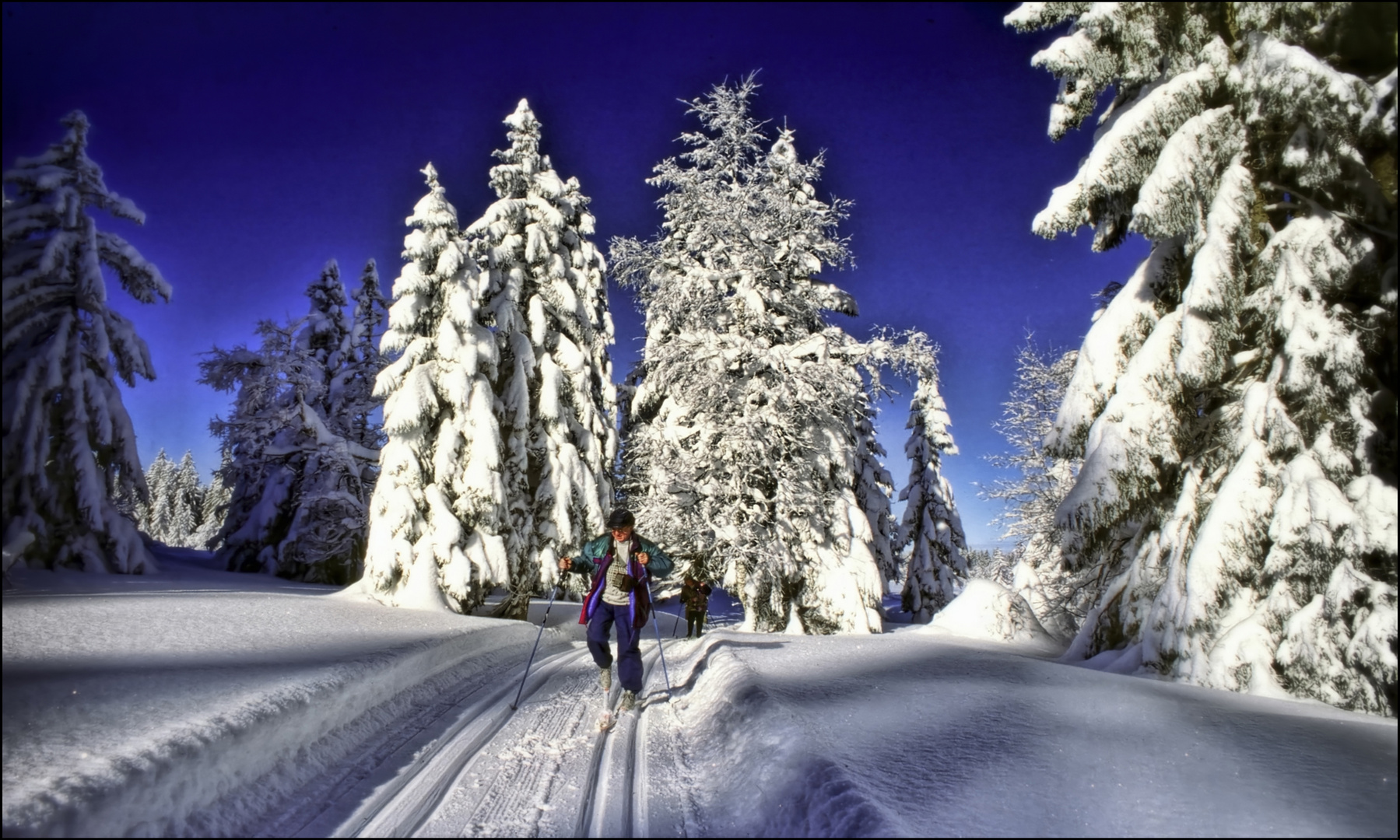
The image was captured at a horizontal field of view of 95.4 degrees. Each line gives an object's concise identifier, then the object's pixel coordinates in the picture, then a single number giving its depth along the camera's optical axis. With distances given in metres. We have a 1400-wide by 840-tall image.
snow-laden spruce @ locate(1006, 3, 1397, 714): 5.57
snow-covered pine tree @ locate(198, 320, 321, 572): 19.20
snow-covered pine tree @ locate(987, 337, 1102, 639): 20.48
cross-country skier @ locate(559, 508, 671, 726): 6.50
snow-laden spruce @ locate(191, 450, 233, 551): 23.19
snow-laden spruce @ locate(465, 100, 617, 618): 18.39
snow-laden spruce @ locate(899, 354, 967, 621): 29.12
